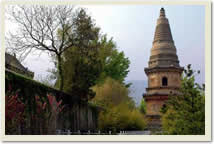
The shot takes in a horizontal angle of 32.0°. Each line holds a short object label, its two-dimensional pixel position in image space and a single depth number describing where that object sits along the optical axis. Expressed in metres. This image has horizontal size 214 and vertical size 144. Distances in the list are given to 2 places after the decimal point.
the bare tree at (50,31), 16.94
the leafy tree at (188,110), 12.73
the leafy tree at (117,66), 33.31
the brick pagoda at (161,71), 32.69
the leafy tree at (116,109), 24.62
